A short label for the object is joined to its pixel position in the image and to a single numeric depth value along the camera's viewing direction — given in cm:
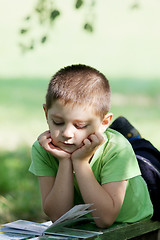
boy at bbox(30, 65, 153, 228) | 451
